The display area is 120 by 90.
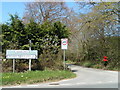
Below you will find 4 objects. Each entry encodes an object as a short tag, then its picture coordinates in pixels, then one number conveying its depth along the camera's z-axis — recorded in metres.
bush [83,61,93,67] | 21.60
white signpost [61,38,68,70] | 12.89
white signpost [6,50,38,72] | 12.43
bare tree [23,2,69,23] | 29.44
